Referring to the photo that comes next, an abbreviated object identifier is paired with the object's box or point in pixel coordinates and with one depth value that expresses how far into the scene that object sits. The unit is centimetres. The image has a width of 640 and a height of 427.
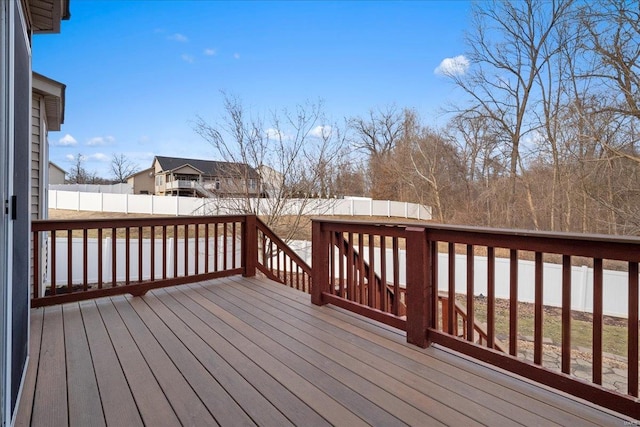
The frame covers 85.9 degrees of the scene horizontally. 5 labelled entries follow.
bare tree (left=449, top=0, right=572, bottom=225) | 1053
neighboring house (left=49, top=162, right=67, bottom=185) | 2420
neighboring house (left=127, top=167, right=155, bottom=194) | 3045
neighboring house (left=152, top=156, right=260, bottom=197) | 2645
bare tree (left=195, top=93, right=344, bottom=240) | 818
